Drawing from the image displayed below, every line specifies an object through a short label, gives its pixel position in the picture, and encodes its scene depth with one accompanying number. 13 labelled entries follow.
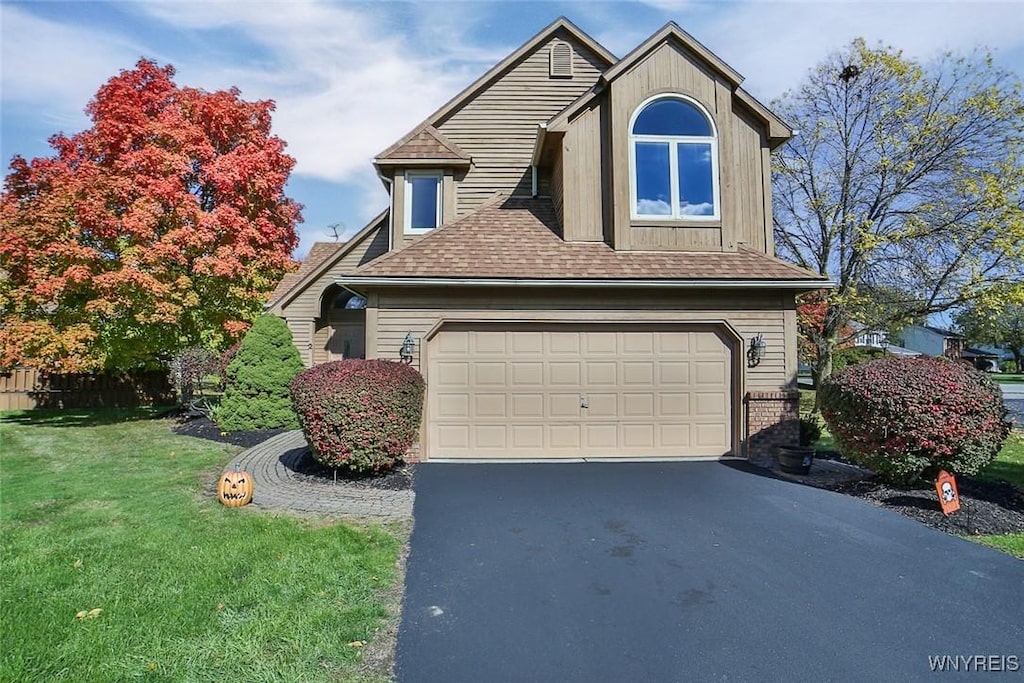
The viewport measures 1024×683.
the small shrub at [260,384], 12.12
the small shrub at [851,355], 22.56
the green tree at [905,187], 14.30
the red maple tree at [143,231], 12.54
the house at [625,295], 9.16
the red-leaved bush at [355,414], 7.46
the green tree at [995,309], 13.28
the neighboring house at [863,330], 16.84
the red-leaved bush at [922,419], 6.71
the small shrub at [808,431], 9.95
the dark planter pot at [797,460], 8.52
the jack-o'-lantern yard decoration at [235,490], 6.54
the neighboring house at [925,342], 55.69
